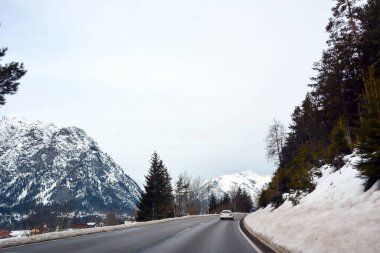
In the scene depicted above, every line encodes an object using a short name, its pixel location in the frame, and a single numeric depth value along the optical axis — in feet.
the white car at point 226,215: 174.70
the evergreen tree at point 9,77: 79.25
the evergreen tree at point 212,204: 450.71
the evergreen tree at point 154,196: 204.64
